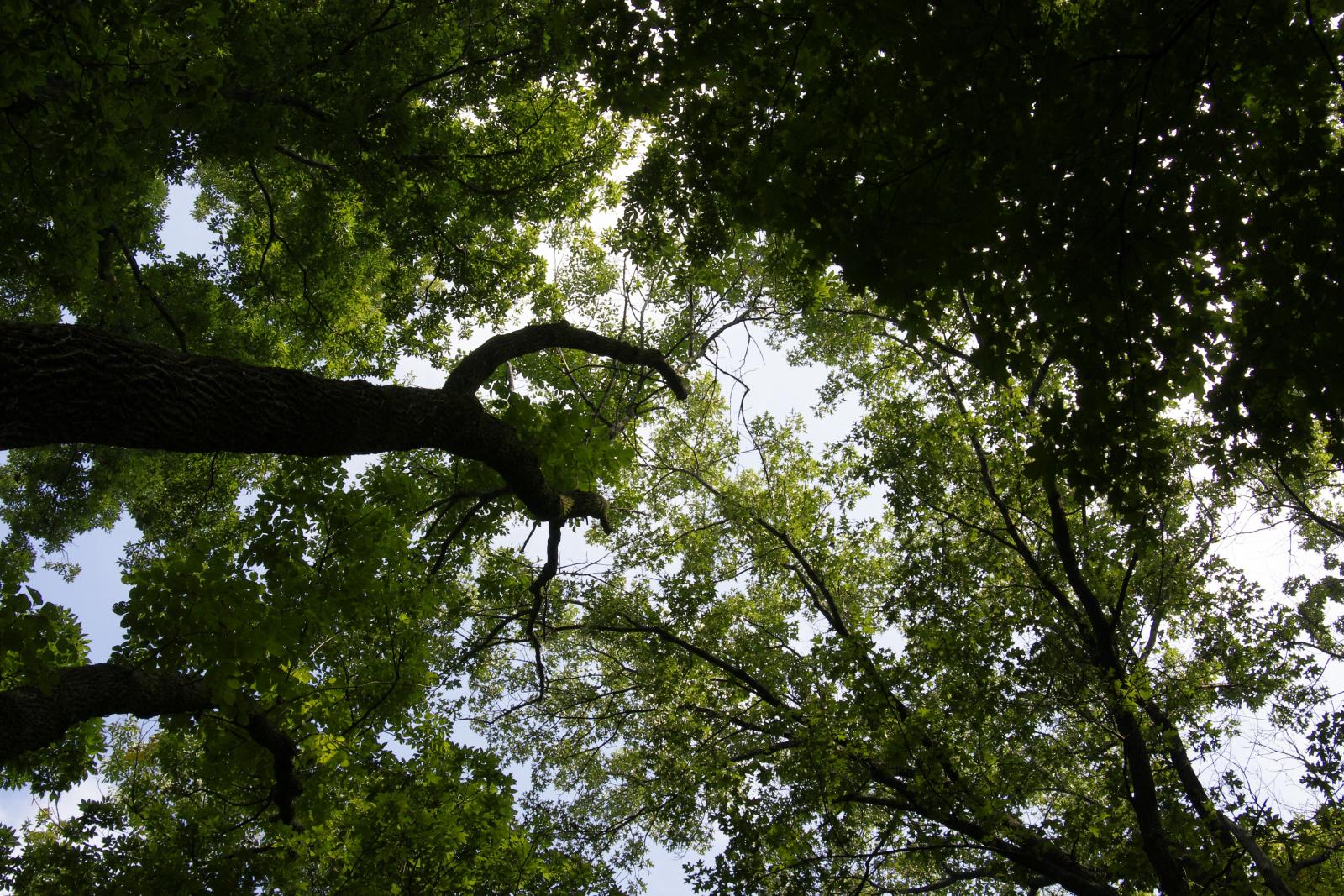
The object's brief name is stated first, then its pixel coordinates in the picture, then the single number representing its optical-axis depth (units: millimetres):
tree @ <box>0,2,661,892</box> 4074
